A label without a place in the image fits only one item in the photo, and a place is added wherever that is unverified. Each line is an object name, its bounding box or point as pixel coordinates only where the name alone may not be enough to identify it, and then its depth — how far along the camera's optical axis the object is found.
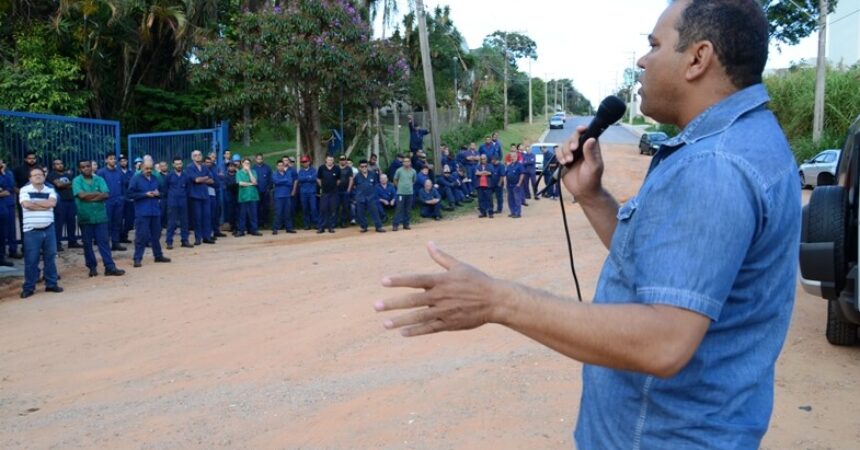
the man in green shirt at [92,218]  11.34
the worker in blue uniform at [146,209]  12.69
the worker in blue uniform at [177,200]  14.62
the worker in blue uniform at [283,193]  17.16
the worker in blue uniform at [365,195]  17.02
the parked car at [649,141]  40.03
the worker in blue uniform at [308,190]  17.39
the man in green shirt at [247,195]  16.73
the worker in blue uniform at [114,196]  13.98
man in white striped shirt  9.95
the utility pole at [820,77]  25.64
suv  5.60
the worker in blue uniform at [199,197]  15.23
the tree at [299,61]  17.89
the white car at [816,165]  22.67
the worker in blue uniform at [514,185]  18.58
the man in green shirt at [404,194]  17.33
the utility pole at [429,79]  20.83
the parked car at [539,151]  26.52
